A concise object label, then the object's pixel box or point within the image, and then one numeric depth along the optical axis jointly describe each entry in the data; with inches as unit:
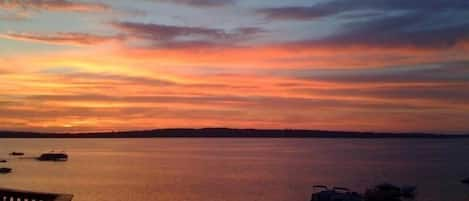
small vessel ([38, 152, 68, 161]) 5172.2
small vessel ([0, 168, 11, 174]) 3759.8
